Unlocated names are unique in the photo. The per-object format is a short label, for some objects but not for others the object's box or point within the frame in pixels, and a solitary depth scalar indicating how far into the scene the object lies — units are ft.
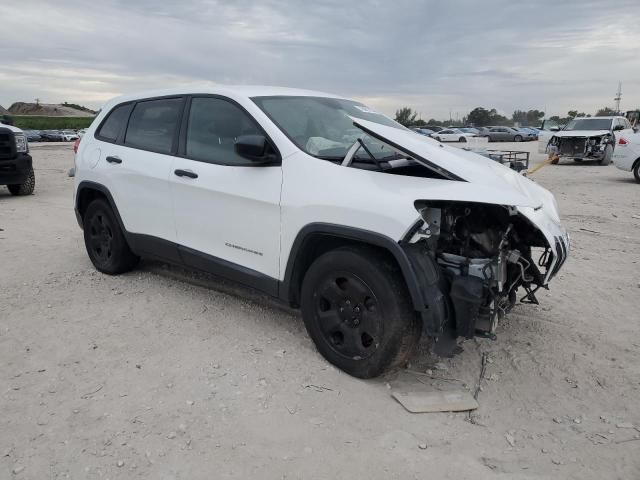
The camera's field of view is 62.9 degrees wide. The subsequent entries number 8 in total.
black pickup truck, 34.45
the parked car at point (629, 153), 41.24
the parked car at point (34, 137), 167.43
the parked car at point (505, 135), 146.61
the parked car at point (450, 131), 145.48
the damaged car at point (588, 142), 58.13
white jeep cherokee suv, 9.76
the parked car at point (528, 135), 150.47
